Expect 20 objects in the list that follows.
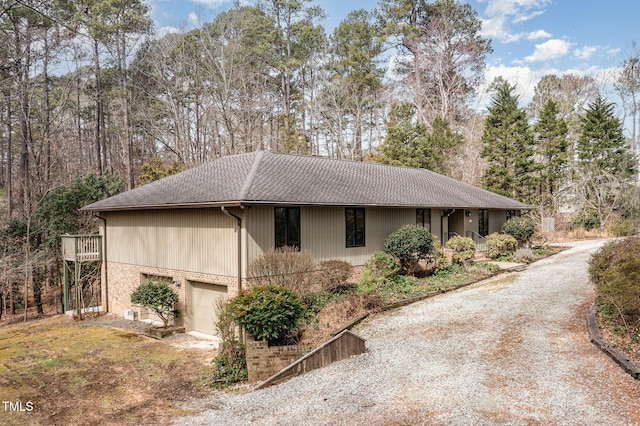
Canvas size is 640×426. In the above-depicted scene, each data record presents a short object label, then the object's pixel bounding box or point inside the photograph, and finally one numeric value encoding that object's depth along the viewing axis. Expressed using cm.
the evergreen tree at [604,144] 3206
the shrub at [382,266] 1438
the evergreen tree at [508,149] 3097
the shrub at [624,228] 2728
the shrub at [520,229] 2155
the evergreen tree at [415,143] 3011
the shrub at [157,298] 1320
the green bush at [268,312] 859
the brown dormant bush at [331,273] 1284
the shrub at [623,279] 802
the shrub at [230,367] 852
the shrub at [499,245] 1977
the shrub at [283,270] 1144
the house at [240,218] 1195
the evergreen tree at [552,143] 3144
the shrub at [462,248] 1730
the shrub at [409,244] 1482
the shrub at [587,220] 3170
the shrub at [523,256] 1938
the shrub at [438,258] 1586
